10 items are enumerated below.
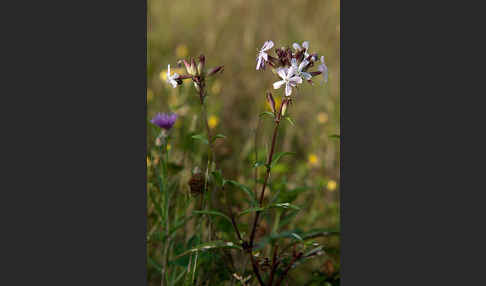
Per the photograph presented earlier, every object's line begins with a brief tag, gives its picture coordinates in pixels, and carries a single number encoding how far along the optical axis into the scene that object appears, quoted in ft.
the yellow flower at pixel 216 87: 10.74
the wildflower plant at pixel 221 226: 4.85
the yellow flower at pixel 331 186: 8.79
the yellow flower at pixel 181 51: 11.40
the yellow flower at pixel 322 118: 10.18
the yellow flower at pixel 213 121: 9.22
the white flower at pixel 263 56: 4.75
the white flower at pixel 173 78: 5.03
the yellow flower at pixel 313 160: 9.00
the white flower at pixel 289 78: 4.62
